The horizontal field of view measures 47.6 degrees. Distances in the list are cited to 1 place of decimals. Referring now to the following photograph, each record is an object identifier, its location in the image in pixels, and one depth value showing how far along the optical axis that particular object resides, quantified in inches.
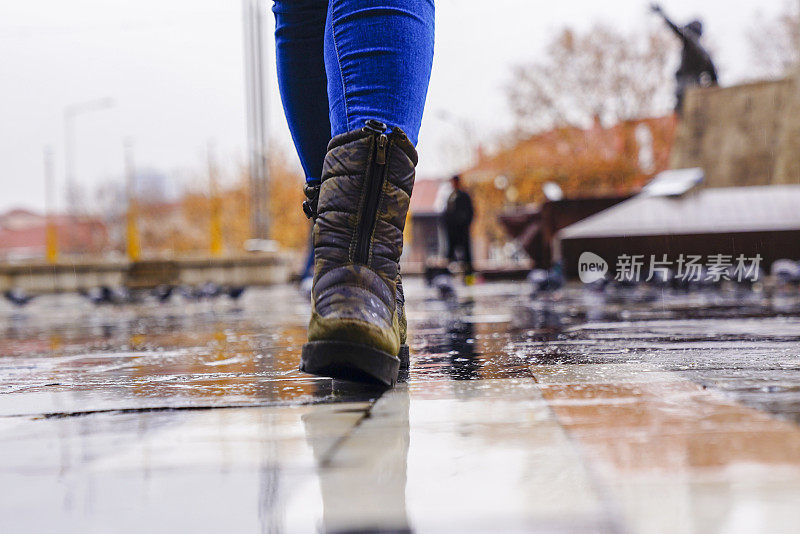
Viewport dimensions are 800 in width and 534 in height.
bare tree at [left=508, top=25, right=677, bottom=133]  1427.2
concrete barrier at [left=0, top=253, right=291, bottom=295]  810.8
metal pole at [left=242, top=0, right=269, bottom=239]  777.6
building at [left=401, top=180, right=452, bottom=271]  2672.5
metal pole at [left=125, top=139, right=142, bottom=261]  1445.6
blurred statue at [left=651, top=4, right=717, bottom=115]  802.5
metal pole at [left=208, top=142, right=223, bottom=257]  1012.5
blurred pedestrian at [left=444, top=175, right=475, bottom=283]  624.1
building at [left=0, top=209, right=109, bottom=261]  3169.3
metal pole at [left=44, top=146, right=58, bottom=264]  1298.0
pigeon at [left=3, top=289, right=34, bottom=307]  462.3
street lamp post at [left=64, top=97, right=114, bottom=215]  1525.6
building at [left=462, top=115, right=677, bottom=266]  1467.8
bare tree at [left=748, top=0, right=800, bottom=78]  1429.6
